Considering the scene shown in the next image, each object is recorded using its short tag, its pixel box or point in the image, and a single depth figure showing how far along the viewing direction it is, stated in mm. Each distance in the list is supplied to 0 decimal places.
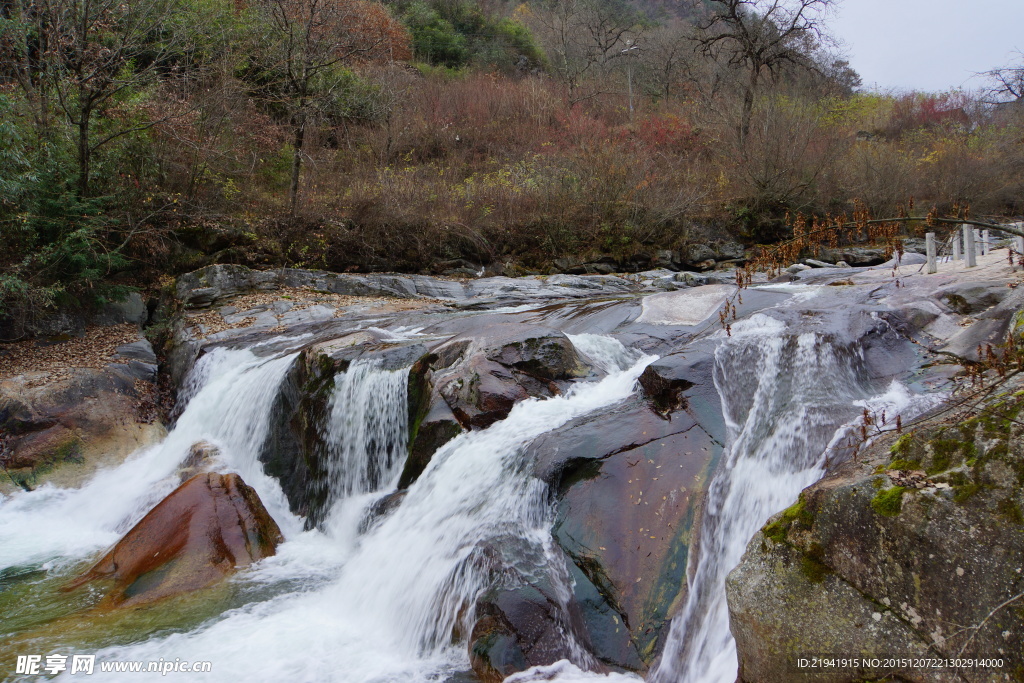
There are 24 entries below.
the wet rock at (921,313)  5867
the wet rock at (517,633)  3668
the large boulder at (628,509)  3783
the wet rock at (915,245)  16027
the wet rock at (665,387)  5168
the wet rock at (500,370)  5805
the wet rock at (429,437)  5793
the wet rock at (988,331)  4891
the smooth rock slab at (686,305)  7512
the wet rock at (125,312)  10859
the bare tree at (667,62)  29438
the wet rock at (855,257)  14680
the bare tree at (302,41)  13891
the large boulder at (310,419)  6789
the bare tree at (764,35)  20469
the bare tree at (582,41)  27938
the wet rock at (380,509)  5605
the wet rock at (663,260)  16411
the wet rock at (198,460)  7020
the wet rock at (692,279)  13219
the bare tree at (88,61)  10484
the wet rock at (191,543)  5273
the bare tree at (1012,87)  24327
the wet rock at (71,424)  7641
